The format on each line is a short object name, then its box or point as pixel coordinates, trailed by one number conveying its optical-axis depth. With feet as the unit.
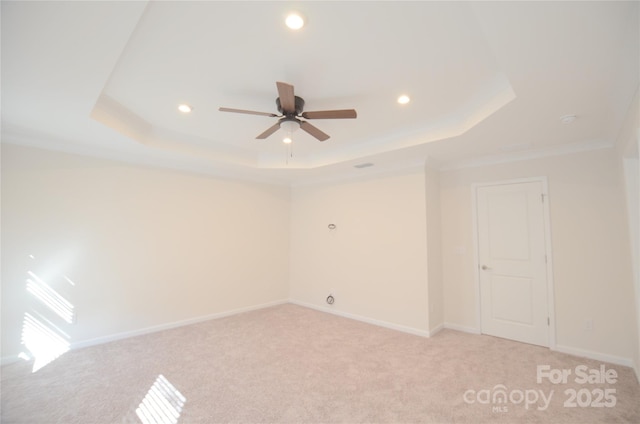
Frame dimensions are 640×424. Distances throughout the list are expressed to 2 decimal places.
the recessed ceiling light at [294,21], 5.50
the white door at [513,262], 11.48
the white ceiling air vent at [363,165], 13.99
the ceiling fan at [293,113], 7.04
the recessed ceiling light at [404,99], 8.77
